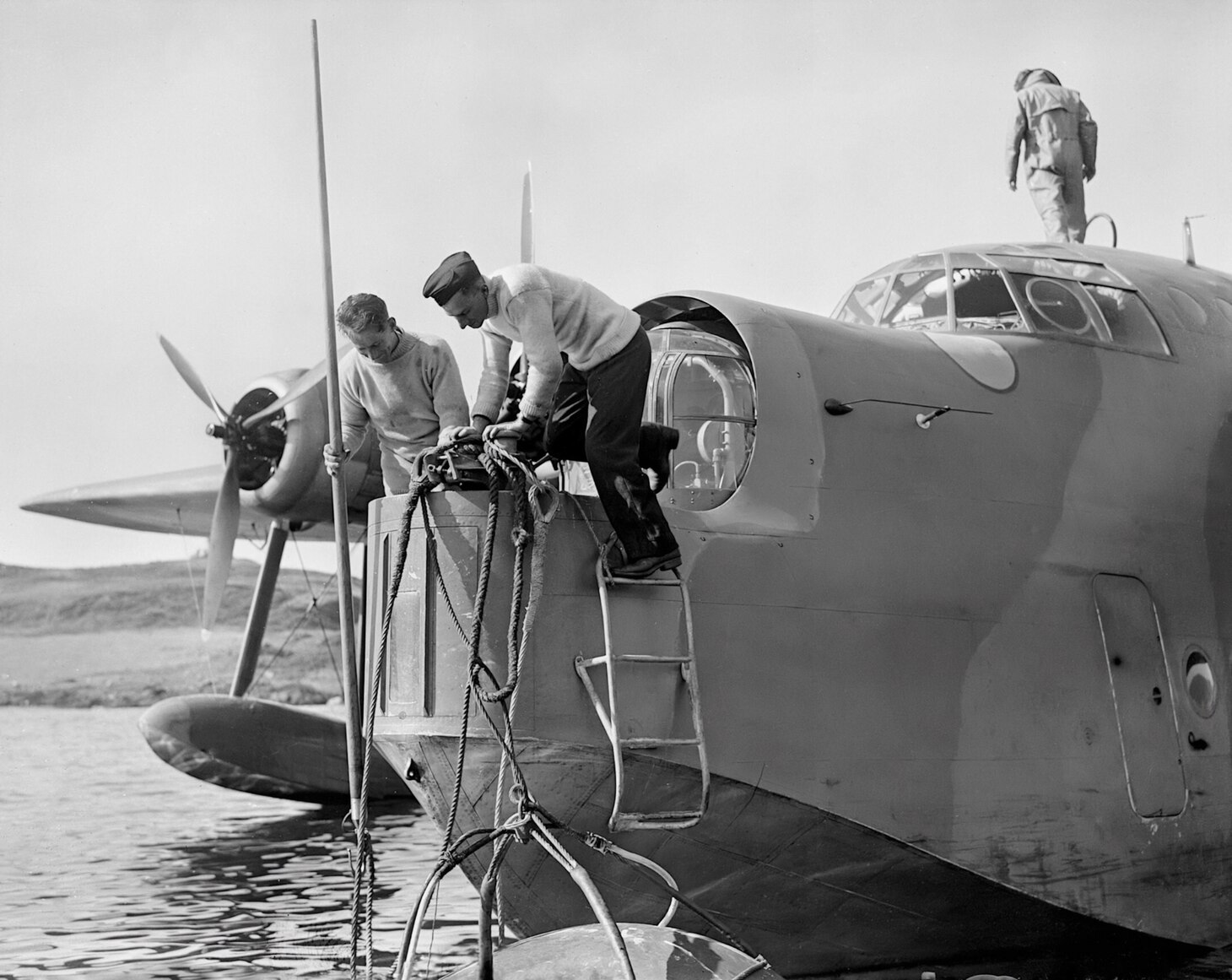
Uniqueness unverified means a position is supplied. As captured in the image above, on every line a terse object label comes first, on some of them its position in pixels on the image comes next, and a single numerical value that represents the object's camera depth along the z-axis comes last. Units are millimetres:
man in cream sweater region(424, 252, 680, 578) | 5570
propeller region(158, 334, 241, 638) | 15148
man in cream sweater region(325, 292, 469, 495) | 6449
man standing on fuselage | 10930
